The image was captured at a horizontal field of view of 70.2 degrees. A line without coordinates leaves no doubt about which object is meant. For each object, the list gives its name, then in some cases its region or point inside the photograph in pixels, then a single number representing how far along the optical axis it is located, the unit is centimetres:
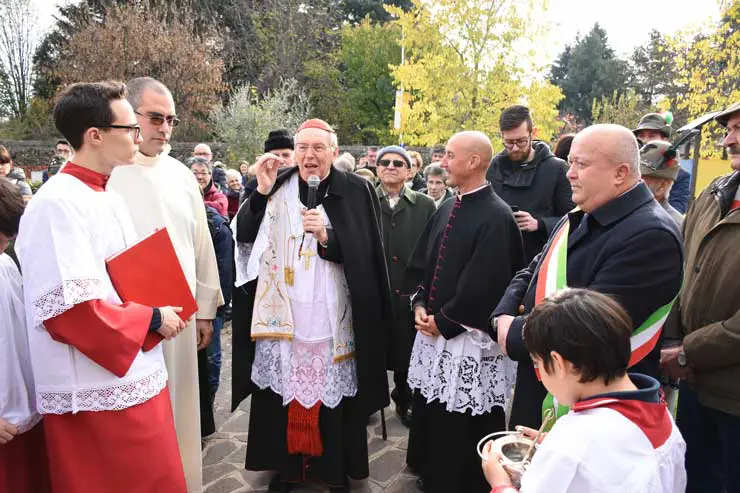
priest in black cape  349
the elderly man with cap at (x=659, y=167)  350
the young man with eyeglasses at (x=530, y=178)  443
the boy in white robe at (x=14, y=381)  224
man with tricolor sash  219
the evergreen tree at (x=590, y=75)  3800
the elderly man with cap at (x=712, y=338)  253
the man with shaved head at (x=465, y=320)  336
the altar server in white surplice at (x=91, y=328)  215
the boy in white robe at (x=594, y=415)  149
